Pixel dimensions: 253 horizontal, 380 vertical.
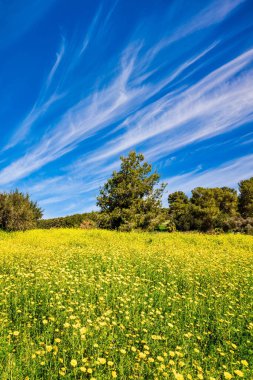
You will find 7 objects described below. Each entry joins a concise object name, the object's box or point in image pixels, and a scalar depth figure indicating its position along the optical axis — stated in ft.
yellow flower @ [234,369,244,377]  14.09
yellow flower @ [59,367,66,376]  13.68
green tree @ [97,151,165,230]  118.42
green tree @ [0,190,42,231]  102.73
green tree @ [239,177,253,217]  200.01
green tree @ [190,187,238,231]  174.19
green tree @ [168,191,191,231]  179.63
